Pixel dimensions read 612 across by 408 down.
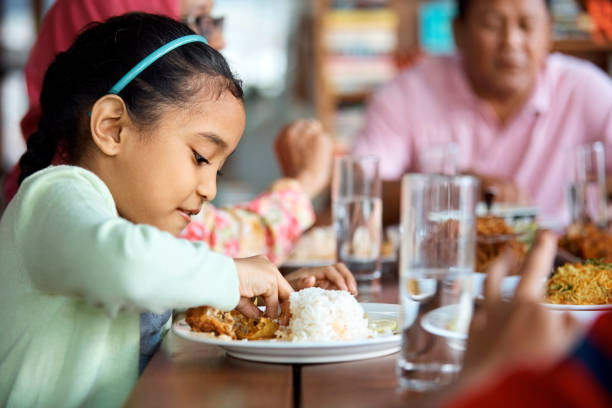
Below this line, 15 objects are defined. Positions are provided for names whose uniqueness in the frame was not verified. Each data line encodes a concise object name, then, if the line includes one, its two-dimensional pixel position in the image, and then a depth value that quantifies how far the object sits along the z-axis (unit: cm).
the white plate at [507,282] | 109
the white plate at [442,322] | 74
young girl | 85
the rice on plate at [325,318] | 90
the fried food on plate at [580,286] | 104
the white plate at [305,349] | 83
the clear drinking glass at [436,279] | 74
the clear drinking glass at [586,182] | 193
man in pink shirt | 279
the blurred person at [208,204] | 169
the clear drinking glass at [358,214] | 151
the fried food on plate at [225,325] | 95
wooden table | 73
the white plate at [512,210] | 191
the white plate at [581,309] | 95
